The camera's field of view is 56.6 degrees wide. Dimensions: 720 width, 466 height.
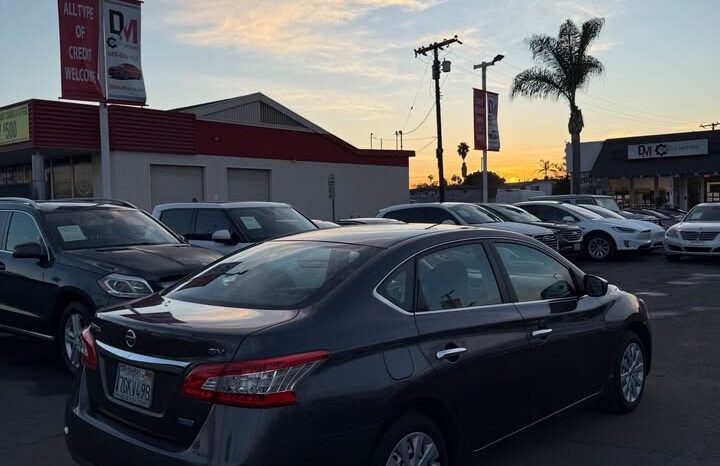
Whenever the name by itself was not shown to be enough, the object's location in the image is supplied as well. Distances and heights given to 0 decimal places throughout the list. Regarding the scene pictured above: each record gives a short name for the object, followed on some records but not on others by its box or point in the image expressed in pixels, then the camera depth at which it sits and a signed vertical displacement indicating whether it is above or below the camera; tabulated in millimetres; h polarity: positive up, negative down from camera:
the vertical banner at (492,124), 29188 +3940
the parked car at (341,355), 2938 -701
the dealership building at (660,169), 37912 +2430
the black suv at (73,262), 6375 -418
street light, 31450 +7003
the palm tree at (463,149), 114894 +11250
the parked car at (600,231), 17281 -521
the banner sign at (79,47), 16828 +4451
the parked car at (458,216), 14617 -35
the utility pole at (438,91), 34469 +6400
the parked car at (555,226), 15961 -321
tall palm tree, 32438 +7215
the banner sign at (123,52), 17312 +4429
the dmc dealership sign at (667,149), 37969 +3561
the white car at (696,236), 16094 -635
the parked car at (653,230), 17719 -509
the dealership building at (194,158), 23141 +2554
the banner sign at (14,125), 22469 +3360
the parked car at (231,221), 10602 -40
